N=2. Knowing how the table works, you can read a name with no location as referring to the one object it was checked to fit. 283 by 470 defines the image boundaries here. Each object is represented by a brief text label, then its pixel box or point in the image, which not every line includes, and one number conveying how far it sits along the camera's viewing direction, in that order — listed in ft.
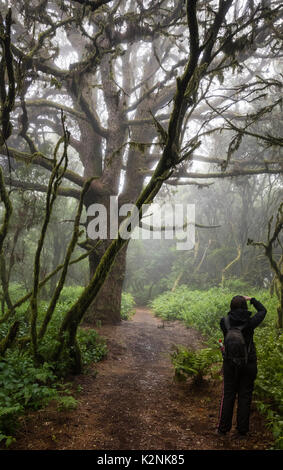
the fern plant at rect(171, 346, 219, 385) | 16.61
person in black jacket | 11.64
